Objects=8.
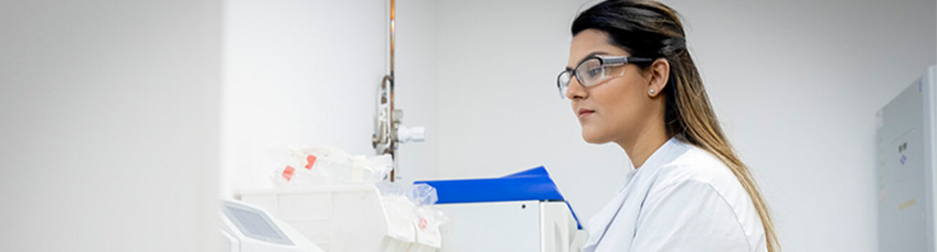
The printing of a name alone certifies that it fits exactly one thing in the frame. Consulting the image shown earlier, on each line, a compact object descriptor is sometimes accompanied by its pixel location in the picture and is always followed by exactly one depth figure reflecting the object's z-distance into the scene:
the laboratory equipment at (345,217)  1.39
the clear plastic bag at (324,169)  1.57
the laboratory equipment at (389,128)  2.42
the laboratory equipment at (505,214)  1.69
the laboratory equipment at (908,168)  2.25
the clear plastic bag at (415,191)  1.53
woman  1.03
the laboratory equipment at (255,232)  0.95
